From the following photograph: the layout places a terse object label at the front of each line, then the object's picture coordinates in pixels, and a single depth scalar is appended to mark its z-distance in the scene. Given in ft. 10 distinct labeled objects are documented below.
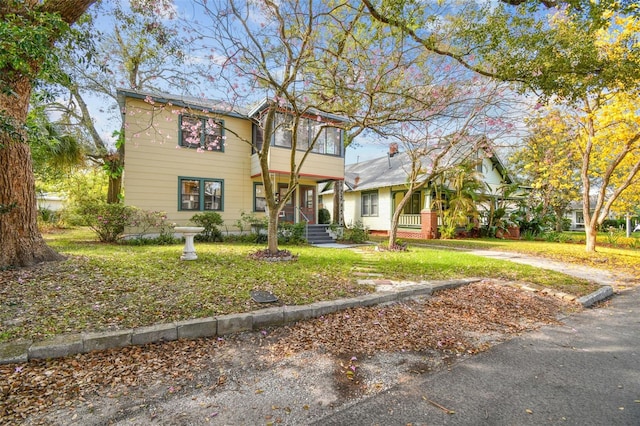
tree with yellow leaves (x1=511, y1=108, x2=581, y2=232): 37.78
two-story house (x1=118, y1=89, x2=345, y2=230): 35.81
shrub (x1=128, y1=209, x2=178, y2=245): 34.07
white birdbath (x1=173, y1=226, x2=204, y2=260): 23.29
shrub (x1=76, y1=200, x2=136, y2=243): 31.35
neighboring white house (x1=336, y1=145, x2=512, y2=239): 55.11
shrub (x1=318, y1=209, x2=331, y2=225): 56.70
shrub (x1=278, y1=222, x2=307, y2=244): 39.83
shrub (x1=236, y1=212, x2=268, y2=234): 39.63
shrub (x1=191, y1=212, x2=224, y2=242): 36.99
